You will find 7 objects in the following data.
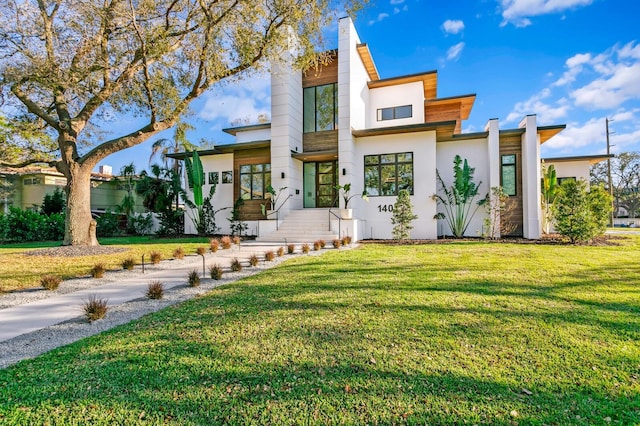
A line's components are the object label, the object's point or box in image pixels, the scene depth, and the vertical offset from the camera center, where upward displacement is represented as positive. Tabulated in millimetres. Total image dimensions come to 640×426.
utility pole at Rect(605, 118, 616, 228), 24856 +3559
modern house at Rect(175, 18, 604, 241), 13406 +2936
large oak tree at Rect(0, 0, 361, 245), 8555 +5140
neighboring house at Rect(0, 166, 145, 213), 23062 +2666
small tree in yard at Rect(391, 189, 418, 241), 12500 +88
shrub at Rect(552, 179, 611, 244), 10449 +132
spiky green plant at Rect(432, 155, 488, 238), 13227 +796
